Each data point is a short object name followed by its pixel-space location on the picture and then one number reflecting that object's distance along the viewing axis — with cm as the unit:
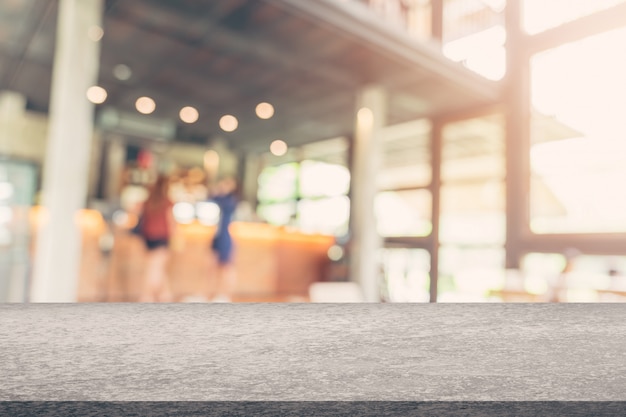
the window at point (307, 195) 1015
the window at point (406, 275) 801
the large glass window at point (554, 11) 641
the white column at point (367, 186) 711
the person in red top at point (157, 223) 522
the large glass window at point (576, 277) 559
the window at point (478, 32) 739
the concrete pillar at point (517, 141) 705
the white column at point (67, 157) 467
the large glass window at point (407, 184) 813
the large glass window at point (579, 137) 622
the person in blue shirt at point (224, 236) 577
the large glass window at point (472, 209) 737
